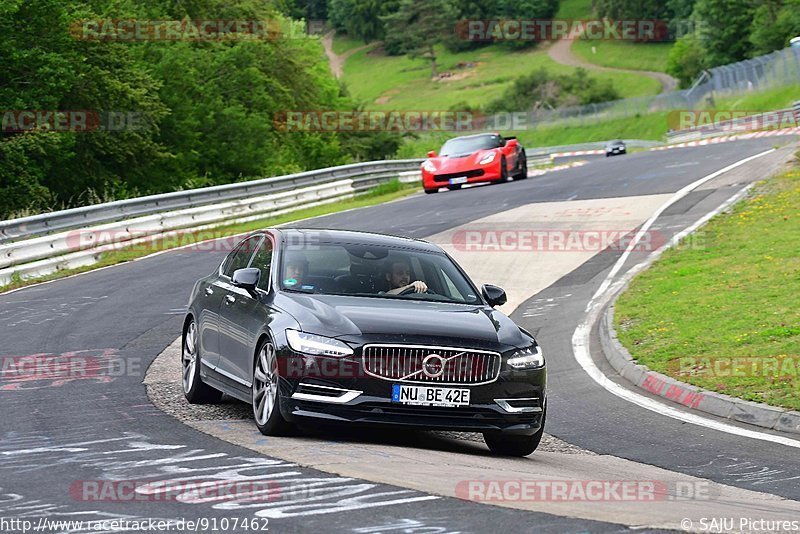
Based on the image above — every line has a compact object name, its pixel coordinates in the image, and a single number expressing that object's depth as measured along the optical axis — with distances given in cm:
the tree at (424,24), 17462
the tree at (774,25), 10425
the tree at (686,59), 12400
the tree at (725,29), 11706
